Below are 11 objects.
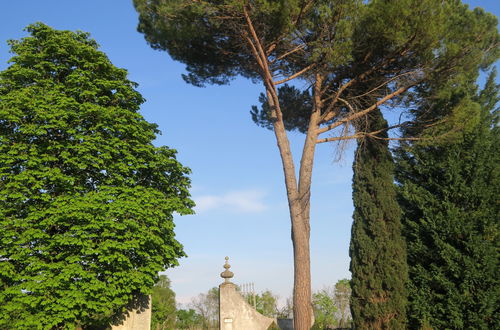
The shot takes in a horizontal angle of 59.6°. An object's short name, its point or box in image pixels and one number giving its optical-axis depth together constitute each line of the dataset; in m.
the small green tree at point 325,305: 29.01
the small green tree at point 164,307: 21.52
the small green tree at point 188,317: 32.90
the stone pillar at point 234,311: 11.77
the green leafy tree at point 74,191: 8.82
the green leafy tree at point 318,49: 9.31
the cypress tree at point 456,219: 10.05
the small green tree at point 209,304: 34.25
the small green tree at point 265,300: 27.86
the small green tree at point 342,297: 27.67
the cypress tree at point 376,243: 10.16
